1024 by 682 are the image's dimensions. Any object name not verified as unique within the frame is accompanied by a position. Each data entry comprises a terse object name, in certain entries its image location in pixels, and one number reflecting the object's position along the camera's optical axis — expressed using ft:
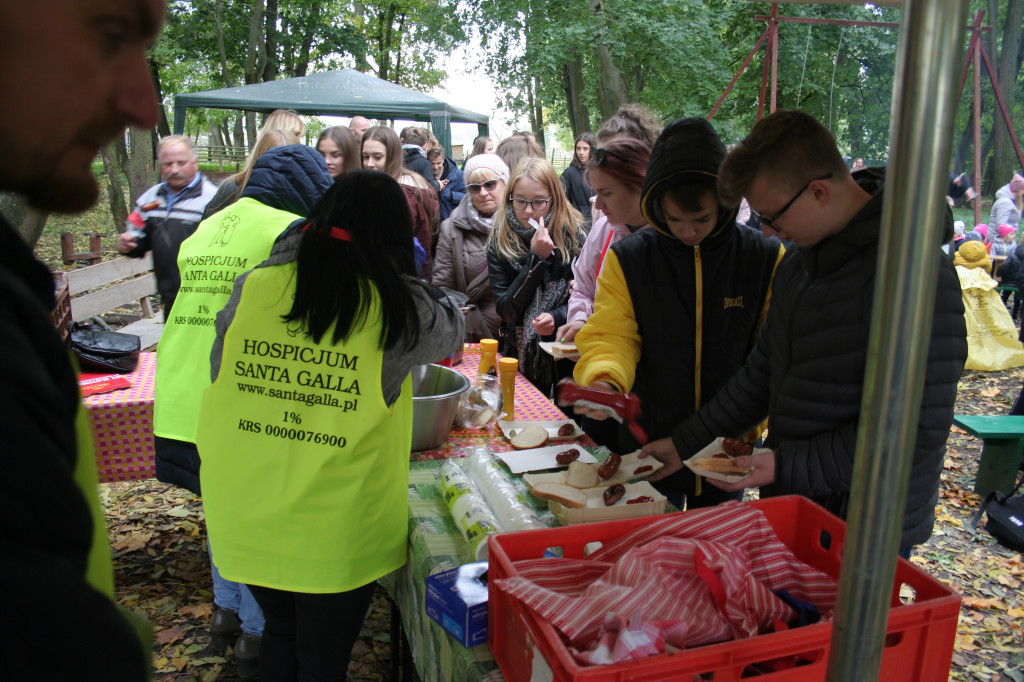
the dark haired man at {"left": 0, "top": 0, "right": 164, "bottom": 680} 1.51
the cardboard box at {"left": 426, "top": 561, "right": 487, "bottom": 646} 4.48
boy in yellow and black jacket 7.02
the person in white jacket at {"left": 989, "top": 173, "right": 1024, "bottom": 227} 31.17
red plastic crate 3.33
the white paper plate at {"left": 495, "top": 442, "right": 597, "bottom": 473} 7.19
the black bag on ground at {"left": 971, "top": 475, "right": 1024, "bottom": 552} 12.92
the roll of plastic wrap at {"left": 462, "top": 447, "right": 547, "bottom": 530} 5.81
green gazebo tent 40.65
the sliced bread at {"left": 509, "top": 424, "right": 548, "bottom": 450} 7.84
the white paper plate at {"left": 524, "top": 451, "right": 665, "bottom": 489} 6.46
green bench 14.55
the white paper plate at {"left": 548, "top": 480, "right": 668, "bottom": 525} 5.66
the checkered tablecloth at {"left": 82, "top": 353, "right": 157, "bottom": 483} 9.36
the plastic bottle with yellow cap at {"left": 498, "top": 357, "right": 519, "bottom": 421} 8.73
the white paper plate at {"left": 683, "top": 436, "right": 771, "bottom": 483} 5.81
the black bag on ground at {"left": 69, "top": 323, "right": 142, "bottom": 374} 10.33
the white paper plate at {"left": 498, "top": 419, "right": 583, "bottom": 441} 8.15
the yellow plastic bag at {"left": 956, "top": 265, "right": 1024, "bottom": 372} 24.64
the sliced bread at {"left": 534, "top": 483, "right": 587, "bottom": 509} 5.95
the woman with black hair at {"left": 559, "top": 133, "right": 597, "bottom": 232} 21.24
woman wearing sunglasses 14.47
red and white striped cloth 3.59
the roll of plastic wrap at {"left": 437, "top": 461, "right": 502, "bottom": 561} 5.54
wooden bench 19.51
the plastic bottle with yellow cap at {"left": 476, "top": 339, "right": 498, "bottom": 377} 9.33
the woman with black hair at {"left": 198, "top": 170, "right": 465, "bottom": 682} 5.48
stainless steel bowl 7.70
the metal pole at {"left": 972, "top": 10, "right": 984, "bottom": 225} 24.82
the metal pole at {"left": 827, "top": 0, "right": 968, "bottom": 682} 2.12
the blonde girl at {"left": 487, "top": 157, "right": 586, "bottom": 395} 12.43
